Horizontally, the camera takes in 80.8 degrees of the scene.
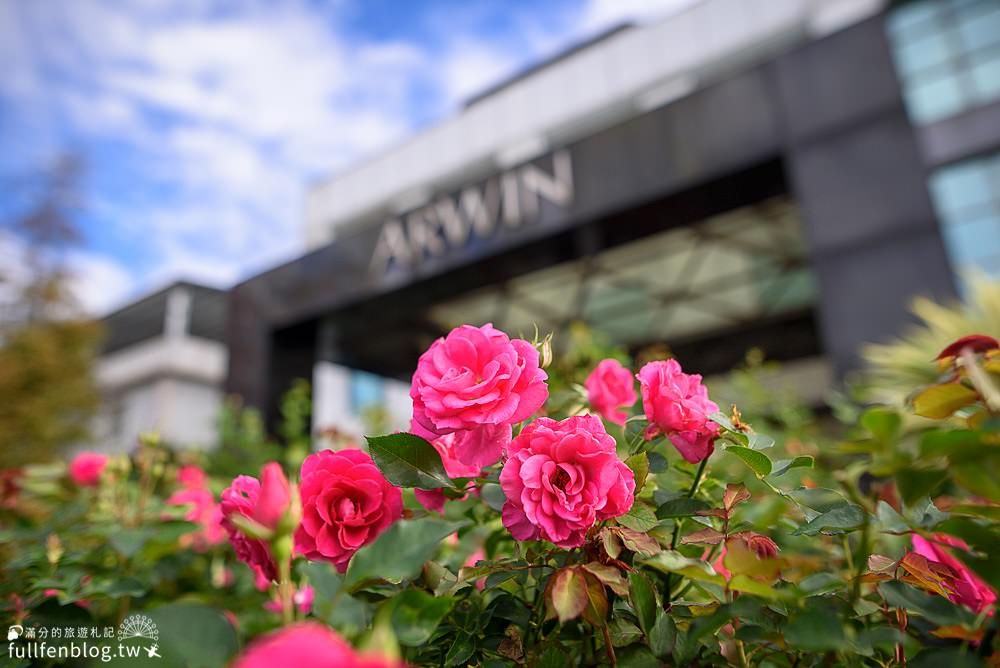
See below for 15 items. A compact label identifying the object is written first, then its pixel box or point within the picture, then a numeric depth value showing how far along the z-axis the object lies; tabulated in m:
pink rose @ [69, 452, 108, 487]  1.40
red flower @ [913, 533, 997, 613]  0.54
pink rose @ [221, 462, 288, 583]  0.55
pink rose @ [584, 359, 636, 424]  0.78
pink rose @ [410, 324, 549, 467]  0.51
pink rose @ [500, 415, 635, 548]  0.49
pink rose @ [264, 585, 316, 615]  0.81
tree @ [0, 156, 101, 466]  10.73
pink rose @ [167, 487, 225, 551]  1.35
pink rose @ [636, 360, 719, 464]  0.57
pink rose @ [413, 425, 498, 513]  0.55
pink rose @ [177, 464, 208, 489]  1.65
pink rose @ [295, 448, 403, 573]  0.53
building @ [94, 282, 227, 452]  17.88
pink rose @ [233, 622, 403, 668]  0.20
